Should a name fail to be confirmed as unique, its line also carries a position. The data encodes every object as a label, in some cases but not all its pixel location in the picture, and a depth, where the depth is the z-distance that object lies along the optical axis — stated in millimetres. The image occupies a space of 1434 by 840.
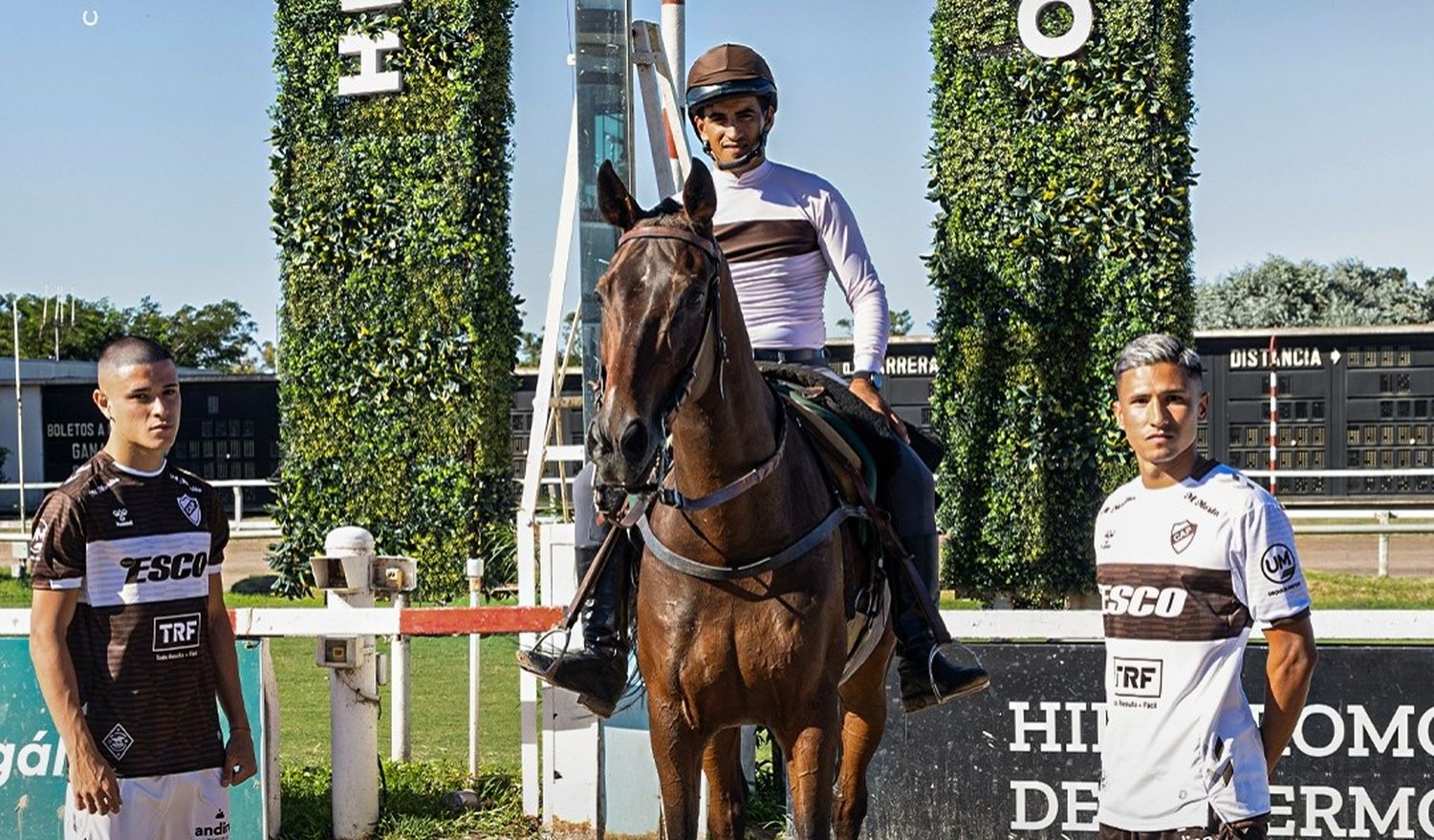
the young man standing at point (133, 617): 4145
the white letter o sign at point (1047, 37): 10297
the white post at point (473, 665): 7848
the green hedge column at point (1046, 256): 10320
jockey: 5000
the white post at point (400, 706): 8359
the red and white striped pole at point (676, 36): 9516
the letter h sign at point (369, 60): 10461
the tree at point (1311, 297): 55125
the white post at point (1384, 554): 15805
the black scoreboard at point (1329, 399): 21109
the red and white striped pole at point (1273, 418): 20859
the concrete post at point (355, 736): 7168
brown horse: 4125
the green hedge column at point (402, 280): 10469
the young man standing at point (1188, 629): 3479
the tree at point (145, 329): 58156
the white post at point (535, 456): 7363
